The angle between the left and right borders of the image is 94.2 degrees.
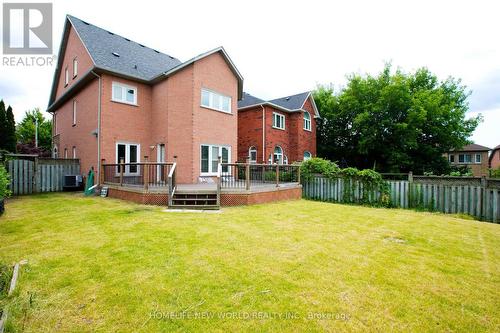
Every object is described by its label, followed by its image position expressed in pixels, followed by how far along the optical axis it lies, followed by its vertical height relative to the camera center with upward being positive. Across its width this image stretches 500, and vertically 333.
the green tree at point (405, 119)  21.11 +4.55
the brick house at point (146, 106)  12.59 +3.46
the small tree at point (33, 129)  37.53 +6.19
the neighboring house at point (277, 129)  19.88 +3.42
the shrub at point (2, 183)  6.13 -0.48
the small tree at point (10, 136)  22.83 +2.92
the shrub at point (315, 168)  13.31 -0.09
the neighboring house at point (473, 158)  36.02 +1.45
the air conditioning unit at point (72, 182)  13.36 -0.97
